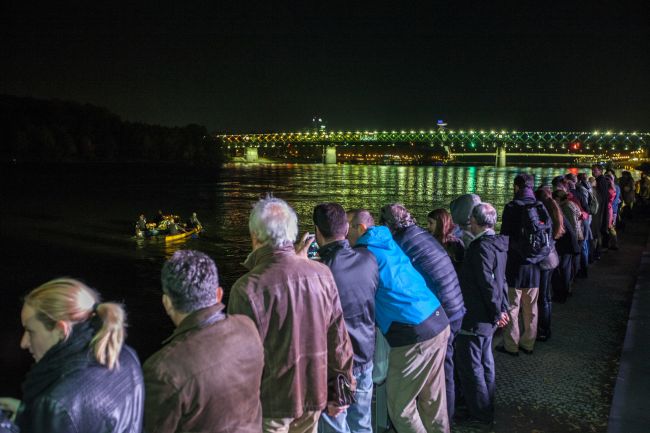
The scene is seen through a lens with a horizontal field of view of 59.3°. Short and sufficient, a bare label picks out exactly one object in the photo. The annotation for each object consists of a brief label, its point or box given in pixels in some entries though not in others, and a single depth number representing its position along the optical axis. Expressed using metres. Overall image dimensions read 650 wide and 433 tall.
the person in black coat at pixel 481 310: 5.16
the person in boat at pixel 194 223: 34.88
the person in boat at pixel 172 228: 32.61
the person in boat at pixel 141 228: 32.94
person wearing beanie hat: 5.50
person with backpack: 6.62
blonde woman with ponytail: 2.29
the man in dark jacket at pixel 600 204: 12.10
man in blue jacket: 4.41
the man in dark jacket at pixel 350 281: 4.08
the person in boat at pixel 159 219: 33.68
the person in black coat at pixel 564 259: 8.52
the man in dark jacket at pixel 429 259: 4.81
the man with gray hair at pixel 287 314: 3.33
